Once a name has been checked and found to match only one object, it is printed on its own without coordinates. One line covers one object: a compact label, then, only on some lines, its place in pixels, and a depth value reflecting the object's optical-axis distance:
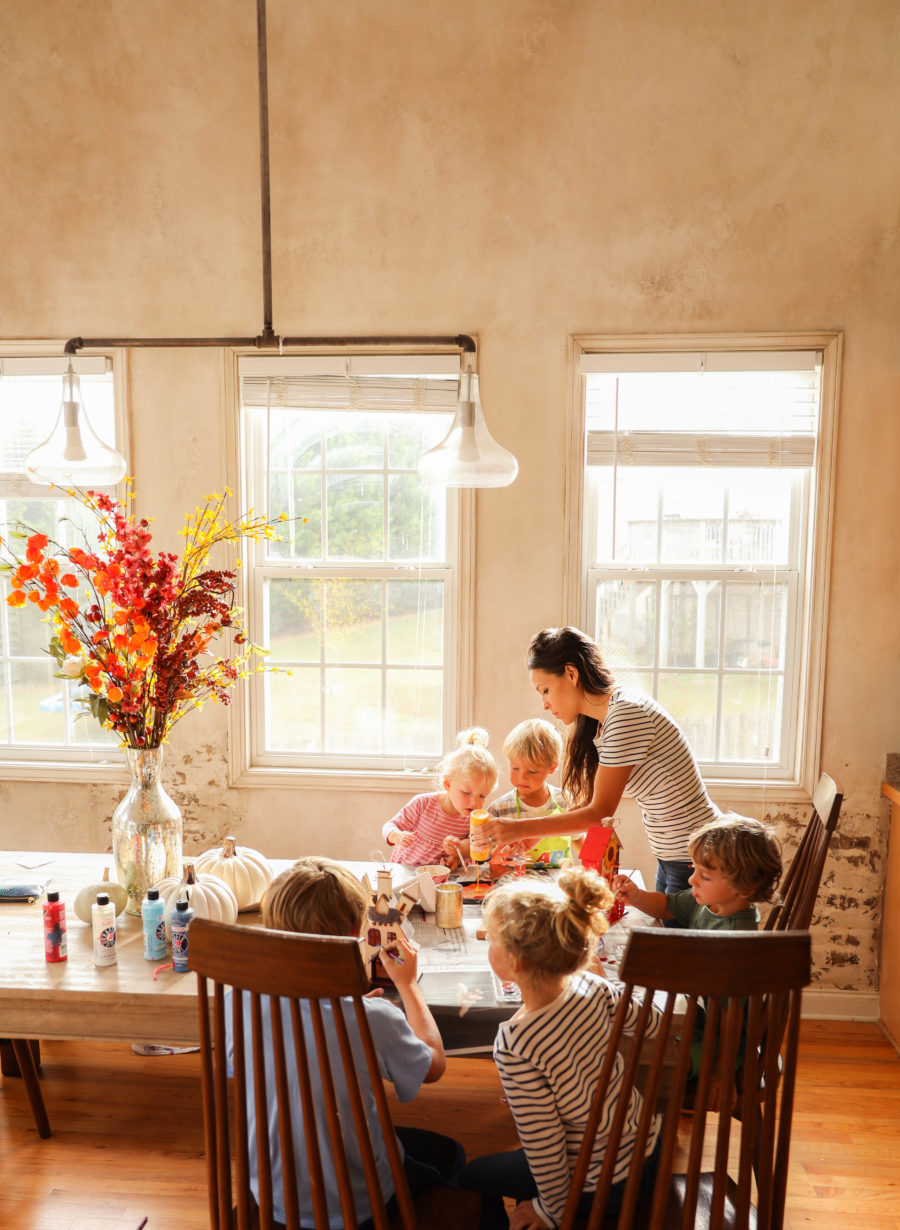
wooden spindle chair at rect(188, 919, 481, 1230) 1.24
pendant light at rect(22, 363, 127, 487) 2.22
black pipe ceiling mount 2.52
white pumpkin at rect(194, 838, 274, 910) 2.27
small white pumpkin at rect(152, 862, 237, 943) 2.09
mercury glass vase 2.28
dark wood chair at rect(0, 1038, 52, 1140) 2.37
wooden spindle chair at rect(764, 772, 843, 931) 1.99
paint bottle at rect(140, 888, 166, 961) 2.04
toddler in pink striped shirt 2.64
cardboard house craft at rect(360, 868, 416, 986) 1.90
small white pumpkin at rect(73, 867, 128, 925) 2.22
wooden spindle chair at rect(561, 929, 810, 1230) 1.23
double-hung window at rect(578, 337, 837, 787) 3.13
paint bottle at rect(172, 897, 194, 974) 2.01
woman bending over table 2.38
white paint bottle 2.03
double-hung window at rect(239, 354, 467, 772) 3.36
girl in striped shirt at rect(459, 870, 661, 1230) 1.49
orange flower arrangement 2.06
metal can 2.23
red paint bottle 2.06
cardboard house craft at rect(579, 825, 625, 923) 2.17
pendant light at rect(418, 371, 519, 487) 2.12
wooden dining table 1.85
